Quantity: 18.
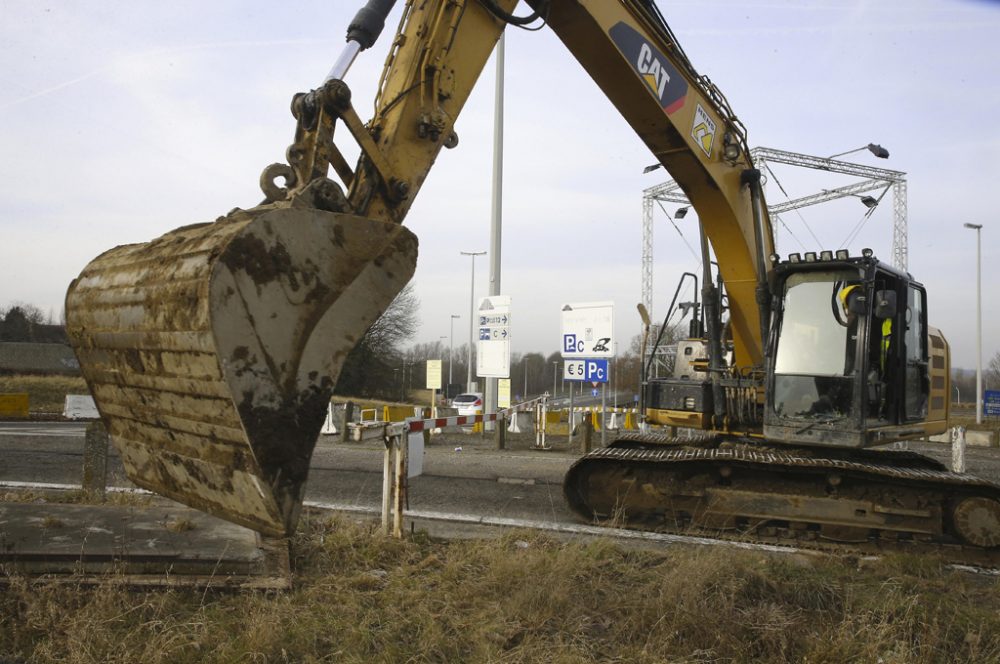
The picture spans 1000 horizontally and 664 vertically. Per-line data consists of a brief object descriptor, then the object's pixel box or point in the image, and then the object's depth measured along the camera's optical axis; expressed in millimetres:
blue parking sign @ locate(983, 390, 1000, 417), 30016
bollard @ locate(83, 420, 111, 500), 6895
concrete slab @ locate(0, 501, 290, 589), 4125
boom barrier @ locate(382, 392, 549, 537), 5715
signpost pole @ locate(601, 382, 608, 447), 13749
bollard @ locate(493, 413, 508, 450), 15023
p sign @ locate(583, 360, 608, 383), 14305
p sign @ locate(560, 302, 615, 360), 14148
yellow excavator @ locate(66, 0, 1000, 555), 3127
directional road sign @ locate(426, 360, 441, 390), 21344
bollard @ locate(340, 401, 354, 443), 15852
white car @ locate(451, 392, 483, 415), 23878
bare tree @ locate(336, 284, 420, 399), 48625
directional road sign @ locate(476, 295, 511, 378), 16078
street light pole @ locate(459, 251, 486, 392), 43862
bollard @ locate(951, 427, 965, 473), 11430
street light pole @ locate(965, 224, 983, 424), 31094
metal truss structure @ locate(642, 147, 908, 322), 28859
